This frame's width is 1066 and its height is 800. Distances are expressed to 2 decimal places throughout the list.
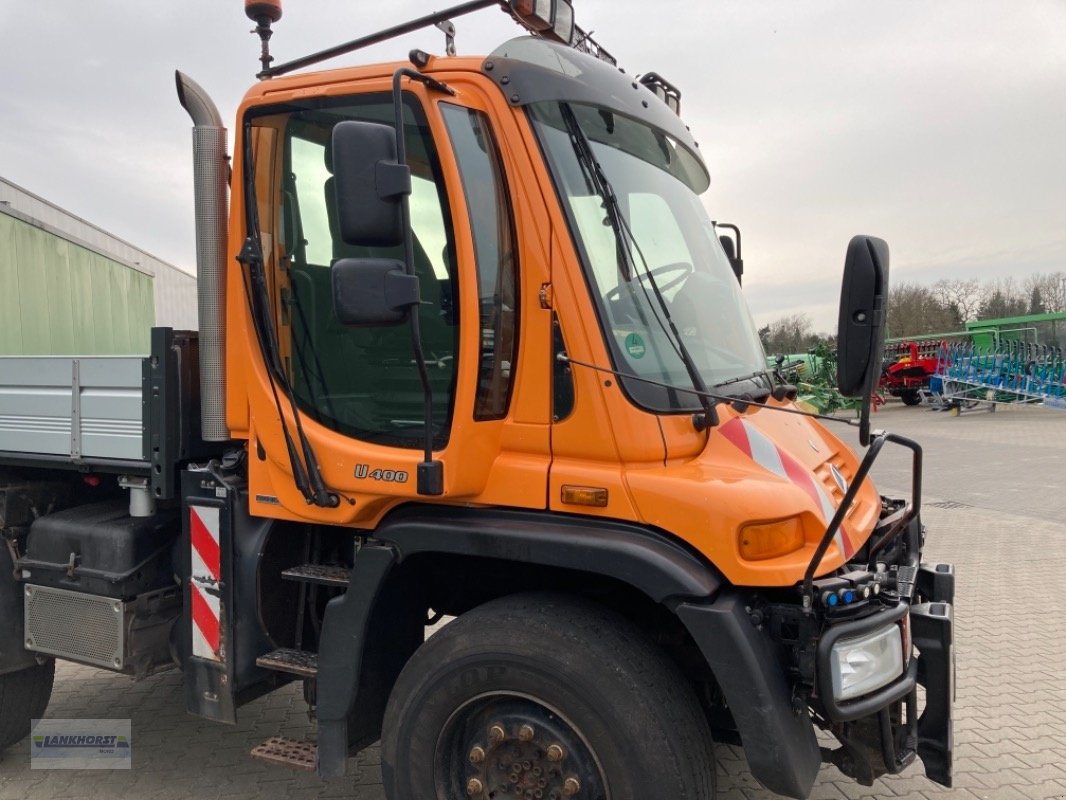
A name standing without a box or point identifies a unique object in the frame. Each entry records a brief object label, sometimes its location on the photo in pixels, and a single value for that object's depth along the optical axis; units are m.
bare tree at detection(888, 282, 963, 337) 41.84
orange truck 2.22
